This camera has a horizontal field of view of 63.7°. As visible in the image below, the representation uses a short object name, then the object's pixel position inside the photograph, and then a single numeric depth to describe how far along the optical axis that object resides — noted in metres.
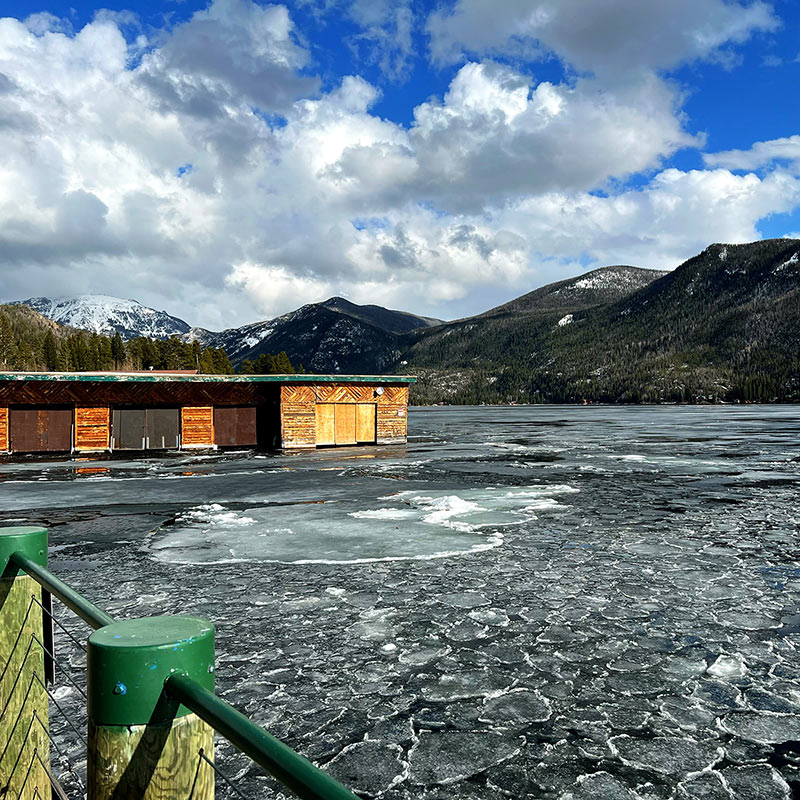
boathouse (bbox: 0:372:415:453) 28.03
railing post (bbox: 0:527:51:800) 3.35
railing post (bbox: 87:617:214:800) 1.79
